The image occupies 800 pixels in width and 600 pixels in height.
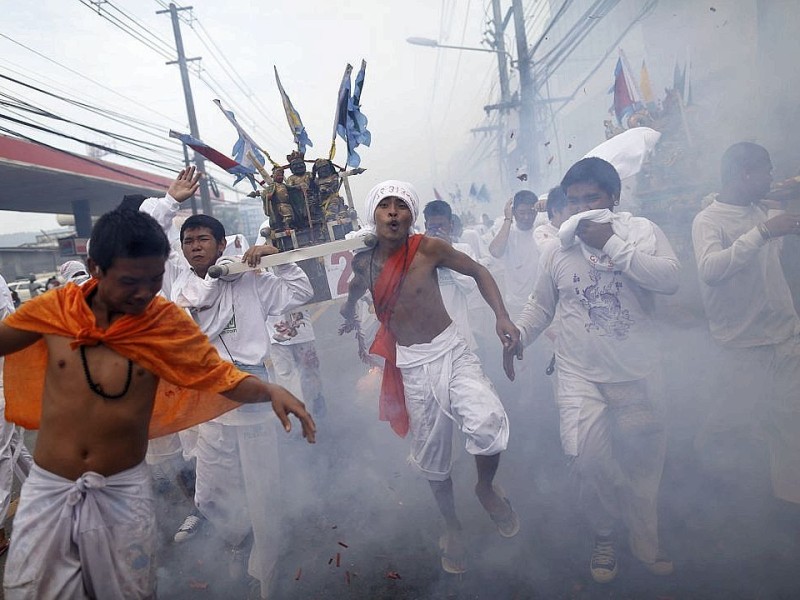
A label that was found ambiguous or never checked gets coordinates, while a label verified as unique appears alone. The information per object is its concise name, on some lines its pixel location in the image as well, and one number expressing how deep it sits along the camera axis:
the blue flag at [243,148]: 5.03
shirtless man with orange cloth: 2.06
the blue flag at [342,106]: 4.34
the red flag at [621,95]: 7.19
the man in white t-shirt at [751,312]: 3.27
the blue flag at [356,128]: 4.47
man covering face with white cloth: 3.02
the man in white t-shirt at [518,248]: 6.39
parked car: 26.14
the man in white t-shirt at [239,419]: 3.26
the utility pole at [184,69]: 21.88
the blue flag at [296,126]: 4.87
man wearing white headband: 3.23
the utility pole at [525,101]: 13.30
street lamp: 16.31
